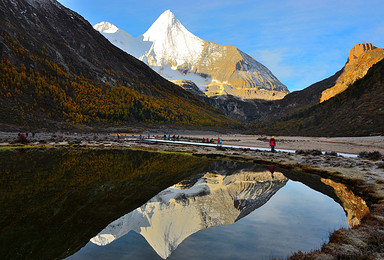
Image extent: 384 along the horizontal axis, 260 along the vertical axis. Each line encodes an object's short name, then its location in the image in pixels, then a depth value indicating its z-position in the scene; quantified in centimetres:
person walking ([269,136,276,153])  3506
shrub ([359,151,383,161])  2680
